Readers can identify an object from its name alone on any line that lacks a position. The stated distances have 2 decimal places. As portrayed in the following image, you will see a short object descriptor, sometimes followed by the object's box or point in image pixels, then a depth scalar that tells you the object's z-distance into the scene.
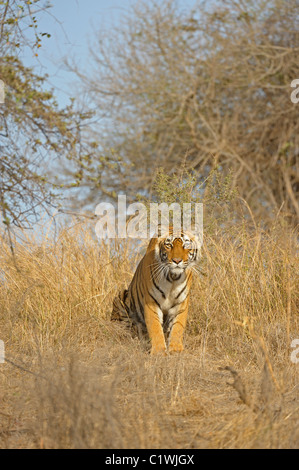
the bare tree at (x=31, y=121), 9.53
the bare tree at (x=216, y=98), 23.99
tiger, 9.65
